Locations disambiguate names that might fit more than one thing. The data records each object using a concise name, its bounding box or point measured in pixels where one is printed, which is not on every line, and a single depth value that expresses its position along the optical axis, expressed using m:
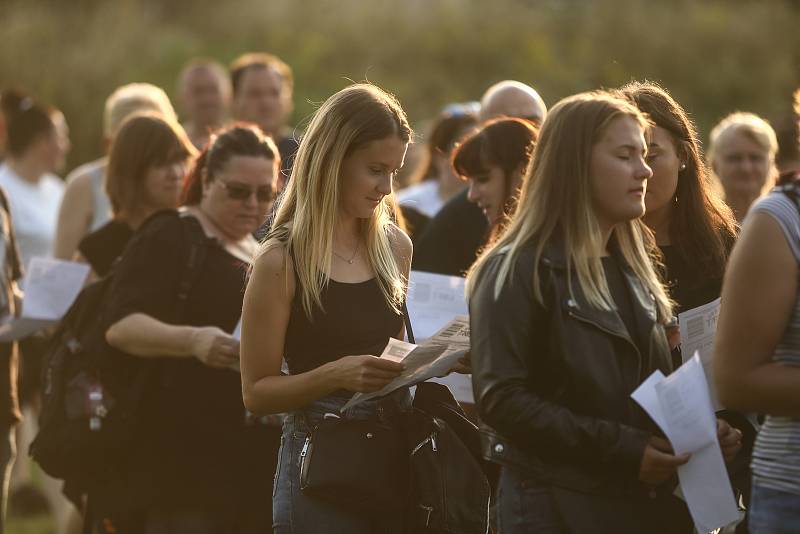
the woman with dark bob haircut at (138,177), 11.52
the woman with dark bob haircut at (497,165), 10.55
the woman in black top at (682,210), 8.67
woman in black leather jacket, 6.74
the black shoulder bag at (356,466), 7.51
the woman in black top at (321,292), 7.65
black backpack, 10.34
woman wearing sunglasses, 10.25
